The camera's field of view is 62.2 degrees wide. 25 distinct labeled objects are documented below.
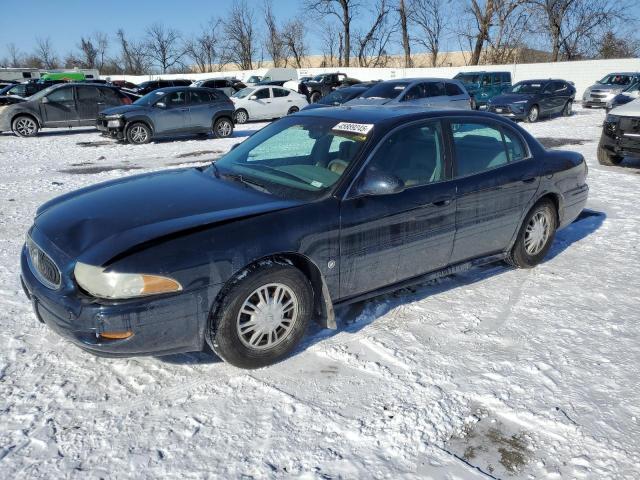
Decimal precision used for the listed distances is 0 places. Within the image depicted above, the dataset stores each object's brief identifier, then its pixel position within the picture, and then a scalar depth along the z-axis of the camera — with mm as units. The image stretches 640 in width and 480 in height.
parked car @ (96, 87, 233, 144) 13992
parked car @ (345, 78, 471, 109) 14906
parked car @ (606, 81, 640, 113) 18031
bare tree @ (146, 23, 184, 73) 74188
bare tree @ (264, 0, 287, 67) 63688
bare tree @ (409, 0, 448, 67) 54719
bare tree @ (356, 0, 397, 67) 55094
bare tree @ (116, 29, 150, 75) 74750
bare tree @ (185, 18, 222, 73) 70625
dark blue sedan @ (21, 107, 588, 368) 2920
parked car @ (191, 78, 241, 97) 27219
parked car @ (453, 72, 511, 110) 23422
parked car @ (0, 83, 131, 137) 15641
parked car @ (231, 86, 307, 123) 19547
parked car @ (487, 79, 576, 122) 18969
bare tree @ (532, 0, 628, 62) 45581
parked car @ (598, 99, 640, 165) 9852
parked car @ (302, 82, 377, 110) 18156
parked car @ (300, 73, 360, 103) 27938
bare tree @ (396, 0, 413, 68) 47781
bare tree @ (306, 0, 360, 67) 51656
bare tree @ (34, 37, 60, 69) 84688
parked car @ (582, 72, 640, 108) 24094
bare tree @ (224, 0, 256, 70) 65269
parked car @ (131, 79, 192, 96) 26719
